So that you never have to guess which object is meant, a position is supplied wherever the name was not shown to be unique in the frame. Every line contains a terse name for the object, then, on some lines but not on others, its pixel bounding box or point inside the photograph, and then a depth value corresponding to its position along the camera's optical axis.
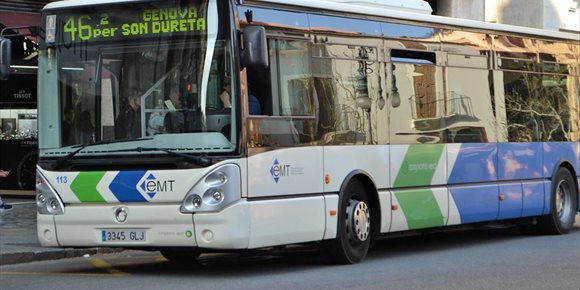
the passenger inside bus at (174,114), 10.73
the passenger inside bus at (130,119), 10.92
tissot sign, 21.67
